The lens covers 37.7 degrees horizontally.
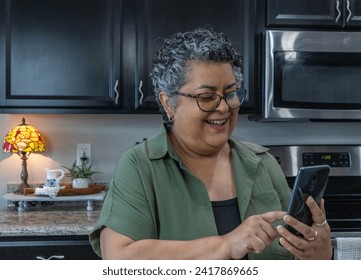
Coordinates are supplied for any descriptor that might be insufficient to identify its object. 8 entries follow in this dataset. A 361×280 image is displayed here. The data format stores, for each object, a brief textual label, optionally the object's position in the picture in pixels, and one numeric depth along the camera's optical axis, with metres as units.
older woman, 1.10
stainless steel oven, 2.46
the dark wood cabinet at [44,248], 2.03
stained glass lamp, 2.42
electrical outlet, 2.61
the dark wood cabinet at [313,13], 2.35
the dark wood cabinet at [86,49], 2.30
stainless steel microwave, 2.30
